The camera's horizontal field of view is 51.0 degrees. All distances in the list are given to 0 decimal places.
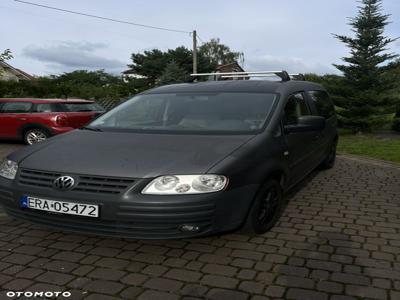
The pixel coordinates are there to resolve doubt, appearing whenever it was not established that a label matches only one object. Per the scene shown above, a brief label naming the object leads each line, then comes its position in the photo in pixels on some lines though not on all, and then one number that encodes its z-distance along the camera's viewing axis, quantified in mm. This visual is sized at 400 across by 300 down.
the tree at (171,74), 30084
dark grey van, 3160
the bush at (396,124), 15039
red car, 10750
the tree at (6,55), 15063
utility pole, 30170
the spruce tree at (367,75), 14923
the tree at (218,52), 75938
